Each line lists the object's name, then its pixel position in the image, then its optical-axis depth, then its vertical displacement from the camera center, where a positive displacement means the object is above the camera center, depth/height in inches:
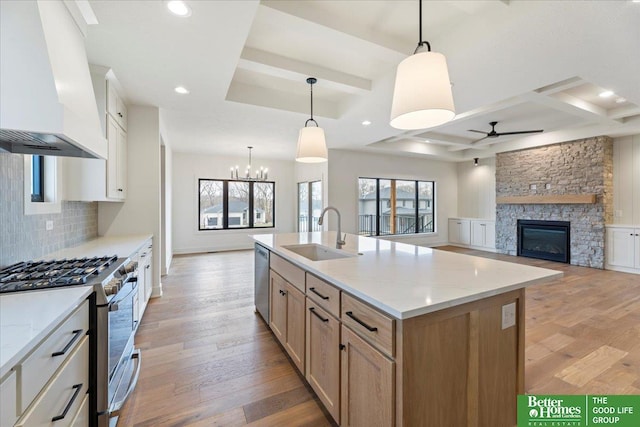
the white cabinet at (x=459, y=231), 323.3 -23.1
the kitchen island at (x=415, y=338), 45.8 -24.5
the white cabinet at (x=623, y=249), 203.6 -27.9
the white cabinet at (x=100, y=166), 105.0 +17.7
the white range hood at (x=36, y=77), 48.2 +24.6
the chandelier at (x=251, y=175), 264.7 +38.7
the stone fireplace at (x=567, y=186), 219.1 +23.2
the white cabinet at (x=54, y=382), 33.9 -25.1
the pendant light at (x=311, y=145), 114.3 +27.7
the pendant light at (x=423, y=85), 60.7 +28.5
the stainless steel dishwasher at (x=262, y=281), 111.1 -29.8
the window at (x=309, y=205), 298.0 +7.8
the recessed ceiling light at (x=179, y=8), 71.6 +54.5
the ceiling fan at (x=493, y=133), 209.5 +60.7
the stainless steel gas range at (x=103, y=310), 58.2 -23.3
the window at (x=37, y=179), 90.0 +10.9
